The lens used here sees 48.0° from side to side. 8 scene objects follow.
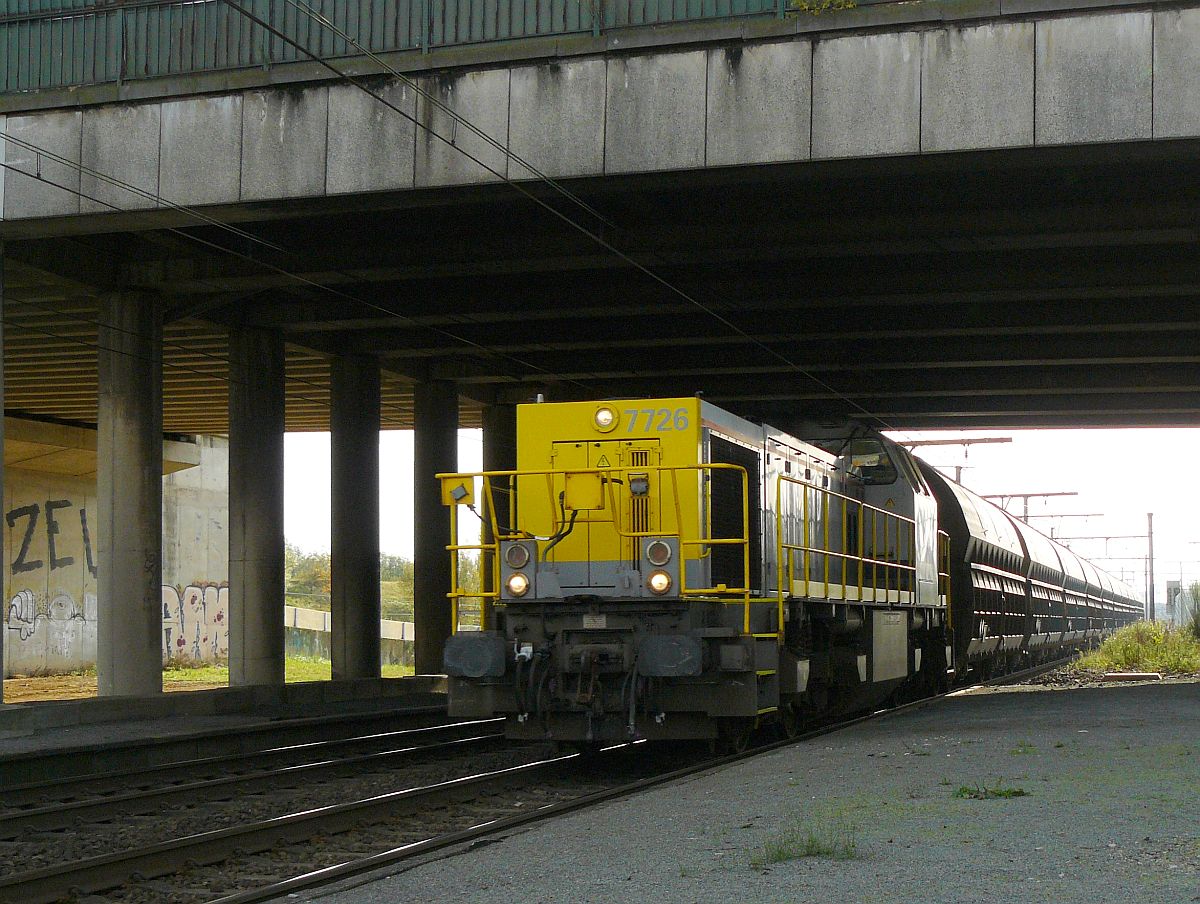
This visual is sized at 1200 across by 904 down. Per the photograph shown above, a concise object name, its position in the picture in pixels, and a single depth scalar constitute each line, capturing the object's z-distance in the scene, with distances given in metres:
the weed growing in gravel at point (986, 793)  9.05
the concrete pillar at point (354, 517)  25.05
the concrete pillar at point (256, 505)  22.66
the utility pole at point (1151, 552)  62.68
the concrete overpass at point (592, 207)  13.84
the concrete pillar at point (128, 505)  19.23
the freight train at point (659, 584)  11.29
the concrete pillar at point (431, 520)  27.06
